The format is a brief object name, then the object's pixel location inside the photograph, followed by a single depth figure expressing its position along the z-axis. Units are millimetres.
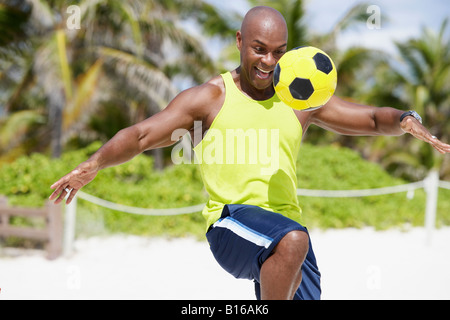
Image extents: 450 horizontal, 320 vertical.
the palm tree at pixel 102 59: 10234
